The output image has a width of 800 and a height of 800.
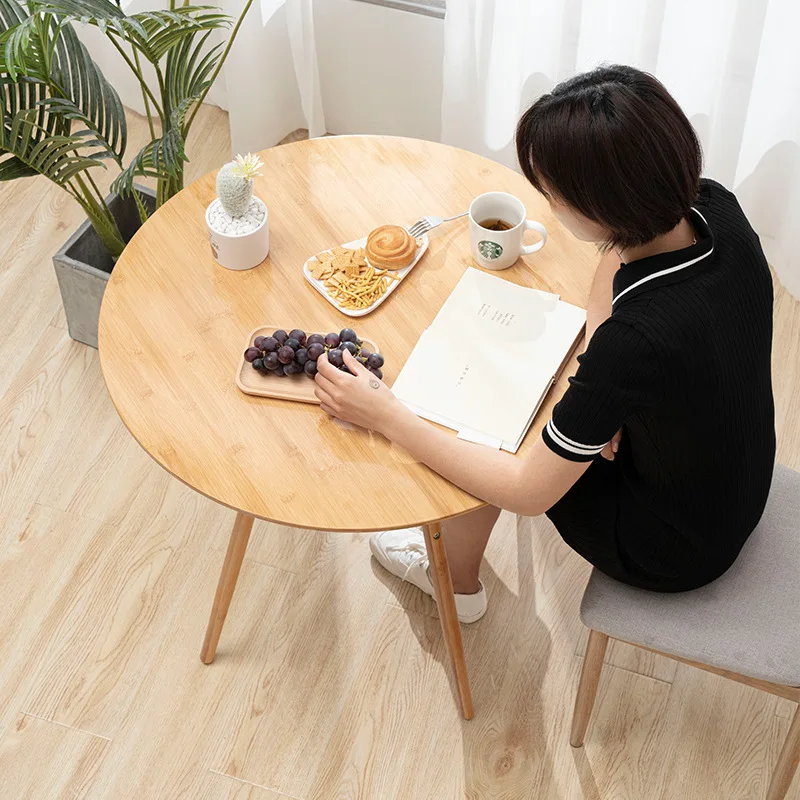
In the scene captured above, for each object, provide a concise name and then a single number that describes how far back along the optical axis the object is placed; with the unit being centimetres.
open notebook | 138
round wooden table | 131
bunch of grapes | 138
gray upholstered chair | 140
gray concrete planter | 211
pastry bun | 154
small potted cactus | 148
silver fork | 159
